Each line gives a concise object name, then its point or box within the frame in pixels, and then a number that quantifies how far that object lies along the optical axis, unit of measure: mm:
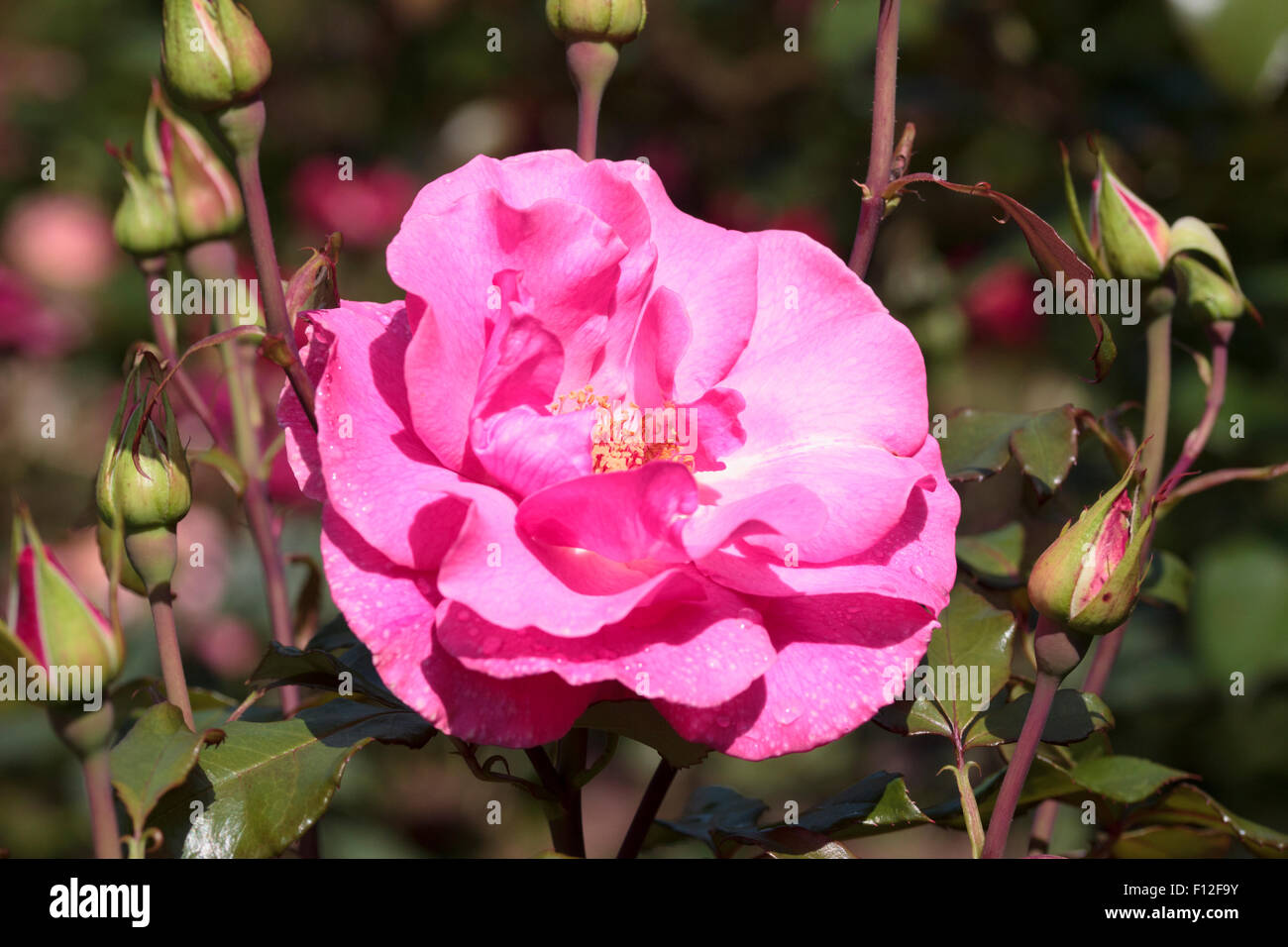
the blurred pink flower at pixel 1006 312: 1155
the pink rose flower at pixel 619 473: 427
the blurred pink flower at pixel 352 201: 1255
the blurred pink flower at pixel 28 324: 1130
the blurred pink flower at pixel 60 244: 1346
